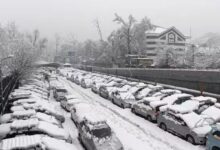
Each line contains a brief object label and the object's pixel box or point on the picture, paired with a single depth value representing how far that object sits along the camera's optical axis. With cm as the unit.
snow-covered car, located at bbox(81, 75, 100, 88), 4235
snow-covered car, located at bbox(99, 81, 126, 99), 3073
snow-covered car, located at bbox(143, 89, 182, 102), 2456
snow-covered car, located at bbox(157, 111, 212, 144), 1507
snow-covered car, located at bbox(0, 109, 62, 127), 1599
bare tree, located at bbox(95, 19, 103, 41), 8157
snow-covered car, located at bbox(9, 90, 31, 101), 2260
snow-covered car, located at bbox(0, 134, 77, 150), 1097
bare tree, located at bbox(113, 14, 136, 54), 6404
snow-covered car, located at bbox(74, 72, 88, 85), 4831
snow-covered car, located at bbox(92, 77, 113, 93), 3594
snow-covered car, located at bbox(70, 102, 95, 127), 1698
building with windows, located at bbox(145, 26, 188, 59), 8897
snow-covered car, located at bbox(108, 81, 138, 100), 2837
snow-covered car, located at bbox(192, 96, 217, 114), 1982
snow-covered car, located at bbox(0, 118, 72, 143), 1346
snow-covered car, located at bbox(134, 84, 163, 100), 2642
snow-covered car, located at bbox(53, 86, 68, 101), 2944
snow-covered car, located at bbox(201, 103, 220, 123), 1731
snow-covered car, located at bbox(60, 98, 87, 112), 2285
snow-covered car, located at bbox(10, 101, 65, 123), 1863
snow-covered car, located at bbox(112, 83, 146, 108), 2489
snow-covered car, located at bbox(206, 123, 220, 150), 1230
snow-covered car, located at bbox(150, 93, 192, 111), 2028
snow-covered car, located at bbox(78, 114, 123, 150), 1323
